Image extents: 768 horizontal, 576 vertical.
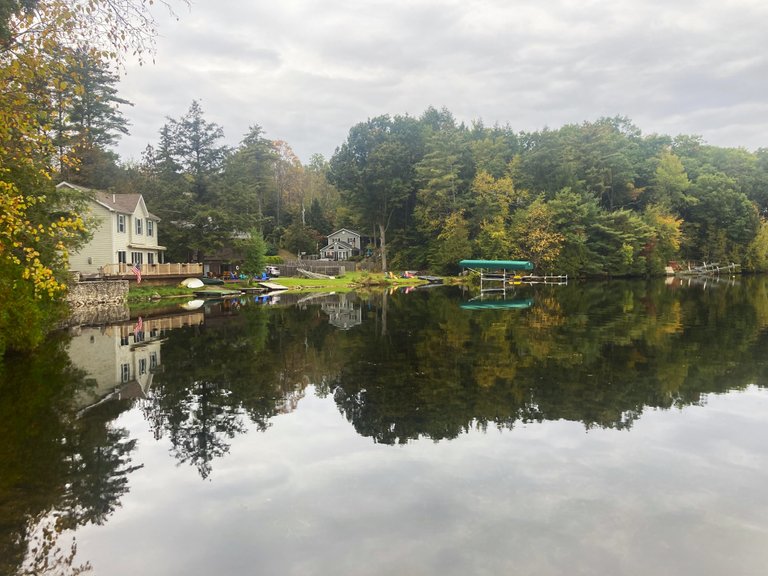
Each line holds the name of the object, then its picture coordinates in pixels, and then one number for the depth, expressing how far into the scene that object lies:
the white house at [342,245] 92.88
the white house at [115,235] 44.22
